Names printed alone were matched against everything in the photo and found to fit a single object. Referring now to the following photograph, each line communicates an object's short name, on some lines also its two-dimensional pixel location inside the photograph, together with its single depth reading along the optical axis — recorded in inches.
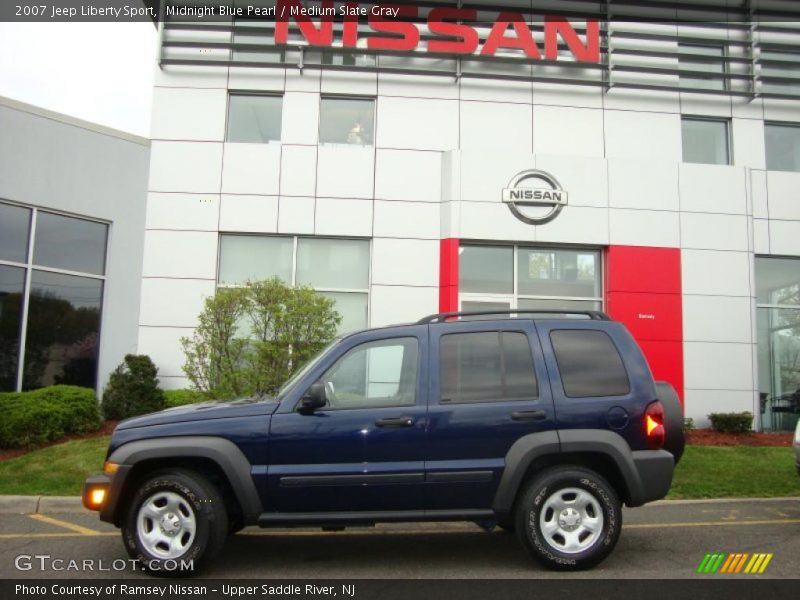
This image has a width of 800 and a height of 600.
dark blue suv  194.7
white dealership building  534.6
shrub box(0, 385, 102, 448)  404.5
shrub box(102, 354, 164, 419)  479.5
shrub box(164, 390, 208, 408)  465.6
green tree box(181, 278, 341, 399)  378.3
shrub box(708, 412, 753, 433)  507.8
